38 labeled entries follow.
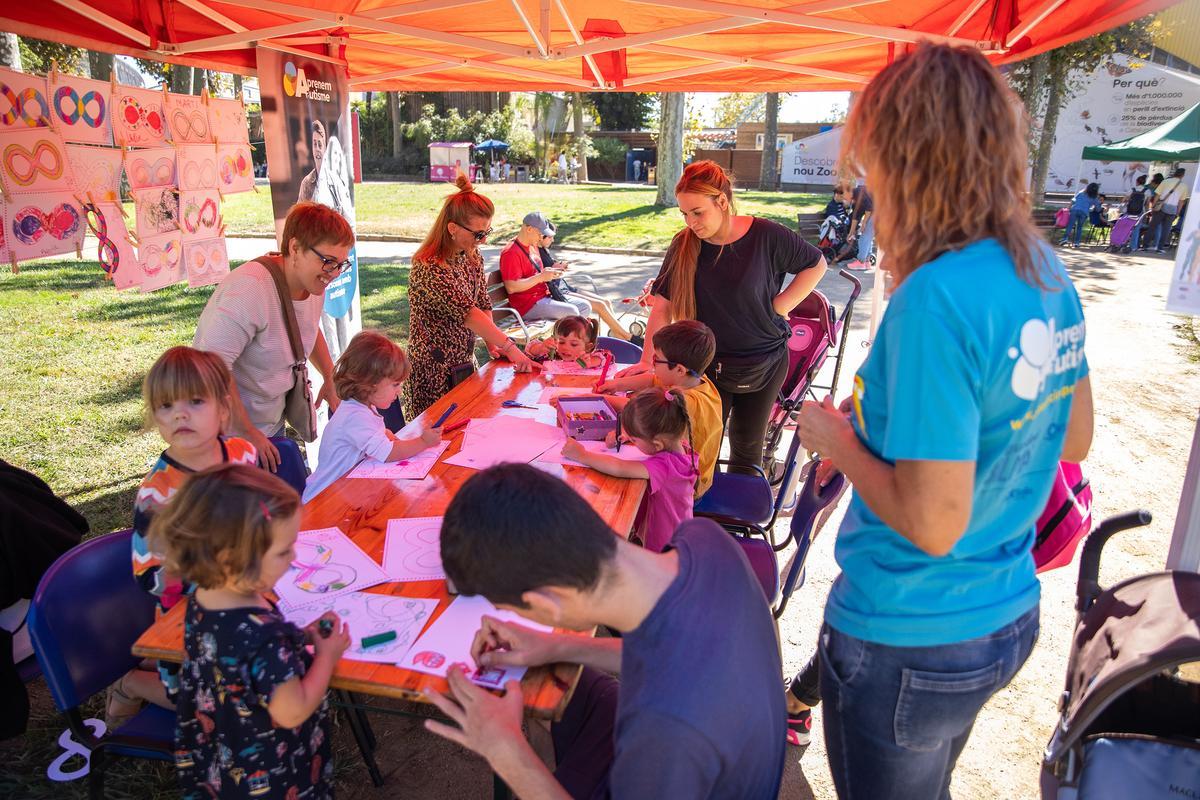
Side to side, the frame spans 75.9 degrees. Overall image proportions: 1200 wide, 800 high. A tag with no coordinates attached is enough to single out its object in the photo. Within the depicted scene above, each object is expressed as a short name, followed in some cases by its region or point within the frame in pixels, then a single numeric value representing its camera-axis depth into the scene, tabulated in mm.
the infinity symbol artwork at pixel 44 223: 3061
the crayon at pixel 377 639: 1660
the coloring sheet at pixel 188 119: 3660
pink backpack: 1772
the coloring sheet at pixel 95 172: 3283
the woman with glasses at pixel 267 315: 2795
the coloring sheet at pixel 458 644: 1572
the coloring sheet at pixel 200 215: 3863
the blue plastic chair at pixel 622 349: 4461
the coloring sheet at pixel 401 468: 2572
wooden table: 1547
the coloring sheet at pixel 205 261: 3965
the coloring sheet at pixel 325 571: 1854
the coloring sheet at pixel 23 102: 2918
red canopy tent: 3299
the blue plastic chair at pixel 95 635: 1870
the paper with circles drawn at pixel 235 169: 4105
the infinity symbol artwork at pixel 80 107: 3143
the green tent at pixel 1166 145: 14294
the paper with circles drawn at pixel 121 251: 3451
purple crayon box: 2891
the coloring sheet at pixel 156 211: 3566
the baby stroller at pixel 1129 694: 1732
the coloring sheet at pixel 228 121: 3959
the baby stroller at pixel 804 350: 5055
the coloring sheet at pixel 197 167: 3775
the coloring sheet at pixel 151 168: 3459
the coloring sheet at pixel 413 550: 1958
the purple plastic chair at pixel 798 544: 2395
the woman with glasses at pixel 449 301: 3607
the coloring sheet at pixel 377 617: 1640
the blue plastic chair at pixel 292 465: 2867
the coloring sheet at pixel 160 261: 3607
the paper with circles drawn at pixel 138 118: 3371
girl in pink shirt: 2570
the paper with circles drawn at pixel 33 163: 2949
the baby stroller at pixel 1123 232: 14914
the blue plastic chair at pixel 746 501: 3137
